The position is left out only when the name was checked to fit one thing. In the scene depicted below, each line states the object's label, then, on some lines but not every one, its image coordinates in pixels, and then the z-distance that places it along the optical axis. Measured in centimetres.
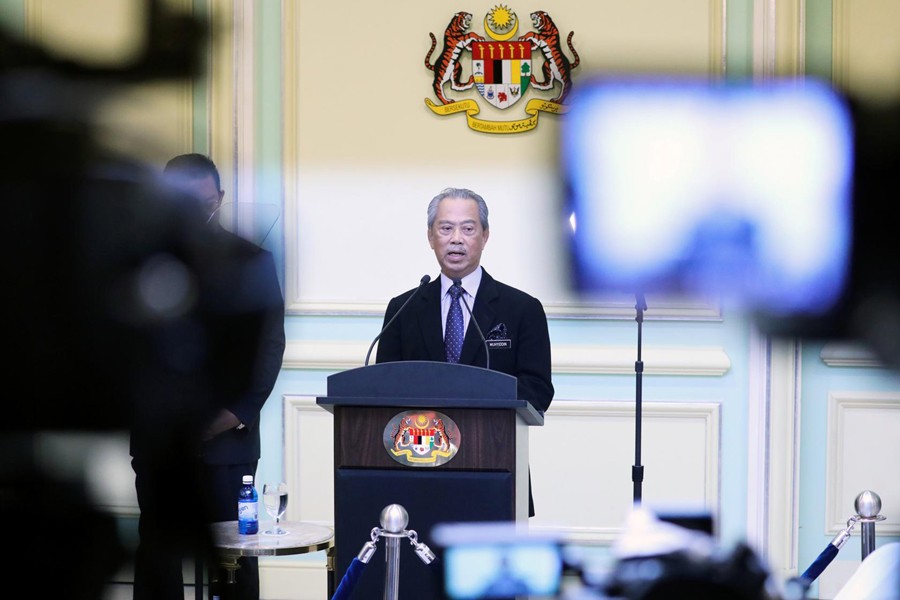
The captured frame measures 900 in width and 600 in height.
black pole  761
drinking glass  684
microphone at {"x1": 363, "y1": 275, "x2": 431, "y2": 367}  581
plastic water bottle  607
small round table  591
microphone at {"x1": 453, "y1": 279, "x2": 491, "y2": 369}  576
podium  524
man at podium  620
